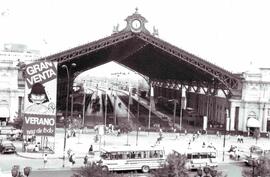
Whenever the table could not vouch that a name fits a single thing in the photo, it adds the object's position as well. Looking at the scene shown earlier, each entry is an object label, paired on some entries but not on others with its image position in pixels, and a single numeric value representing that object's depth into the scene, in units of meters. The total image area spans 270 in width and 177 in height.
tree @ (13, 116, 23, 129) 52.41
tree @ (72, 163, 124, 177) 24.91
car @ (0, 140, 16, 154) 40.96
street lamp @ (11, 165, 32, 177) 22.39
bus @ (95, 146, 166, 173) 35.12
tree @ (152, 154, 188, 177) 27.14
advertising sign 39.12
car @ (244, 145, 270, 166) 43.78
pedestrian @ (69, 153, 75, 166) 36.72
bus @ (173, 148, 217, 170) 37.09
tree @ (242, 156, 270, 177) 29.44
